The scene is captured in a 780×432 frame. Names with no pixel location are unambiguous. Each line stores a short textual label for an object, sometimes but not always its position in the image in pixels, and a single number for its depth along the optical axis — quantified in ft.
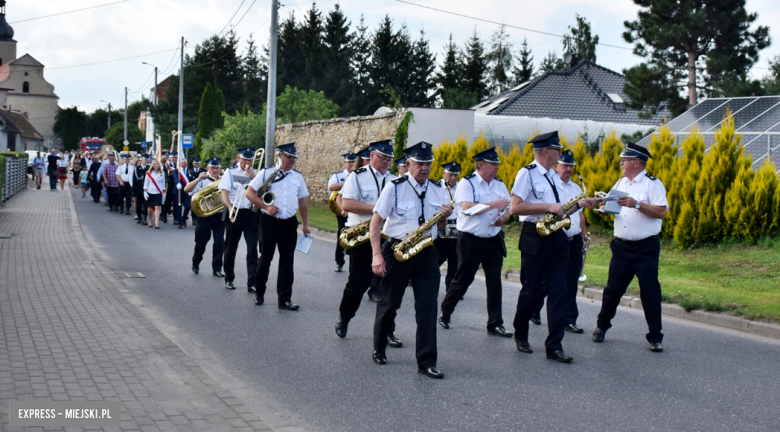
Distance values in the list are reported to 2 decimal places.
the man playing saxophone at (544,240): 22.45
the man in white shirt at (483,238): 25.90
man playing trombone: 34.88
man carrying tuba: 39.45
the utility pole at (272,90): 81.92
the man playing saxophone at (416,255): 20.58
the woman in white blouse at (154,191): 66.13
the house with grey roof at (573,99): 148.97
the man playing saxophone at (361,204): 24.04
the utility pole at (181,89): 137.75
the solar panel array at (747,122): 57.93
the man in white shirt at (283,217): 30.37
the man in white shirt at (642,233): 24.18
